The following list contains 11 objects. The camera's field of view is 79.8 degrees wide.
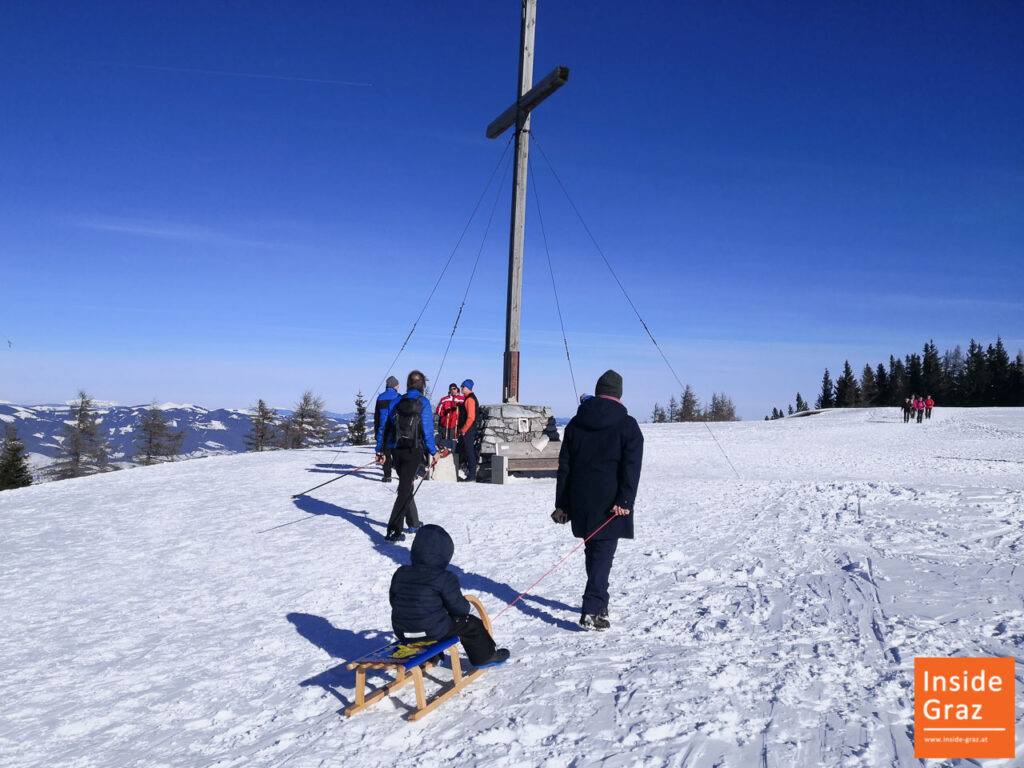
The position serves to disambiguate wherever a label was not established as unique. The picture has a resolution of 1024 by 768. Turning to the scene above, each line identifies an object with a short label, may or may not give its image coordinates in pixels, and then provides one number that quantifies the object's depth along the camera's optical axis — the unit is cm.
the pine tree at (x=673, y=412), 11809
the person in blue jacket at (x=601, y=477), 496
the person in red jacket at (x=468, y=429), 1305
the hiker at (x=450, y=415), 1390
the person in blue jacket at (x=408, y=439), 806
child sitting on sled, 404
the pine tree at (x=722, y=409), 11438
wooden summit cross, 1300
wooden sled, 374
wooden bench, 1380
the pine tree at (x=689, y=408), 10412
